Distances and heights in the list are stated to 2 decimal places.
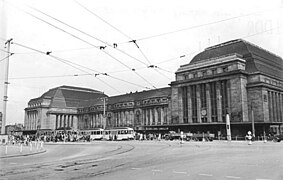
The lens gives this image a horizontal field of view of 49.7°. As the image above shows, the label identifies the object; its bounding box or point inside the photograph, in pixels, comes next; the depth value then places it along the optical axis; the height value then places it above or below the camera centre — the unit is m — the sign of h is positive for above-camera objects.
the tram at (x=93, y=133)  70.07 -1.76
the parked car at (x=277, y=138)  46.65 -2.08
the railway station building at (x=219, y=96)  71.75 +7.71
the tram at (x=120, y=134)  65.06 -1.85
